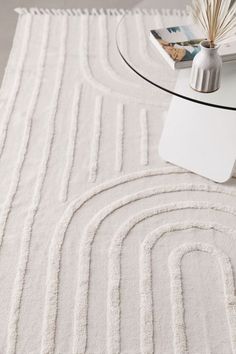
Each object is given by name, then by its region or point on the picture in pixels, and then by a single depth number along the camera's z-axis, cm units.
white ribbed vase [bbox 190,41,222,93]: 128
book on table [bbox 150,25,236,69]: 138
